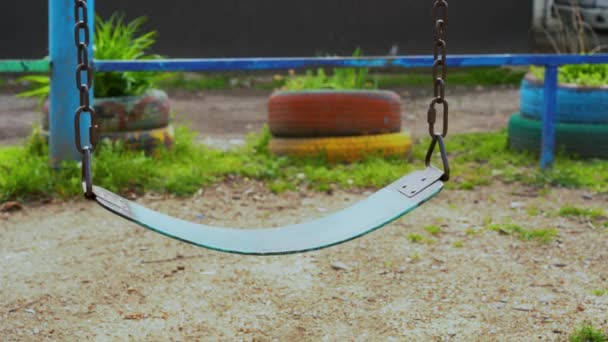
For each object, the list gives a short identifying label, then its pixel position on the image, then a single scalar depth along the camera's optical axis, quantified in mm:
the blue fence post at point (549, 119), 4902
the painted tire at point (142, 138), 5000
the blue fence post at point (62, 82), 4602
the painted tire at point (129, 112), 4992
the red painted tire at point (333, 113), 5305
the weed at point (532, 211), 4267
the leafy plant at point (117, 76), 5156
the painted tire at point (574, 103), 5281
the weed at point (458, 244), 3783
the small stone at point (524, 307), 3061
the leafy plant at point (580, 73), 5527
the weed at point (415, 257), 3619
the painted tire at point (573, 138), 5293
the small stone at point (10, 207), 4355
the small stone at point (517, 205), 4399
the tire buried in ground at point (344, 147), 5301
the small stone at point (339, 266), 3526
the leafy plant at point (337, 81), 5789
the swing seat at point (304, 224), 2479
